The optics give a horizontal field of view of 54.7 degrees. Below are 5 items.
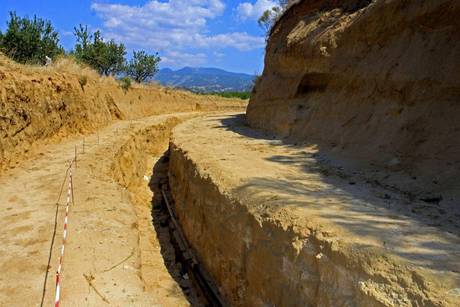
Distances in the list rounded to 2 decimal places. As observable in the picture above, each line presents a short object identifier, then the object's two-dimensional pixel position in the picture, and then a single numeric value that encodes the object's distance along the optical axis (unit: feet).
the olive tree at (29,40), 111.65
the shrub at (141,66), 174.40
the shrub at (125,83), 94.06
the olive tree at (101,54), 145.48
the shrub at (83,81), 64.33
